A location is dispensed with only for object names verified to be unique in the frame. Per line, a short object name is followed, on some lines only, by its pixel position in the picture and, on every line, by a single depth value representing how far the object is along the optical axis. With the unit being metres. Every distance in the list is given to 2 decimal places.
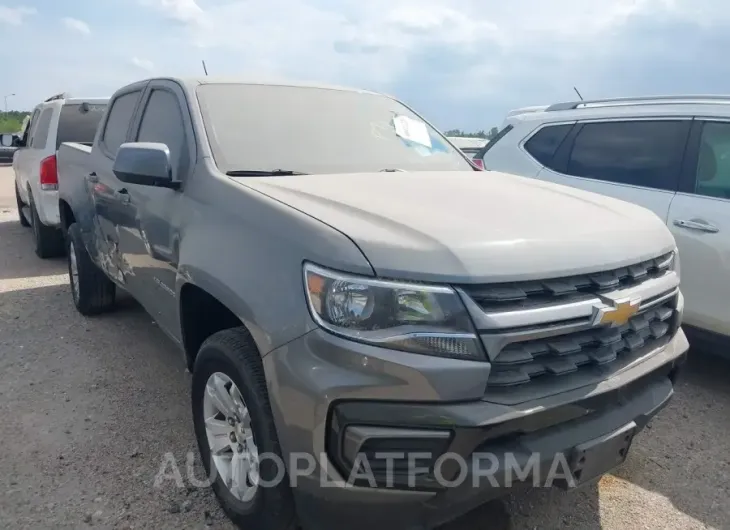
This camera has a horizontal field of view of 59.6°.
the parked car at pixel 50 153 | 6.95
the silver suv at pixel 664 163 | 3.82
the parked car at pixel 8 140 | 8.75
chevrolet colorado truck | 1.89
